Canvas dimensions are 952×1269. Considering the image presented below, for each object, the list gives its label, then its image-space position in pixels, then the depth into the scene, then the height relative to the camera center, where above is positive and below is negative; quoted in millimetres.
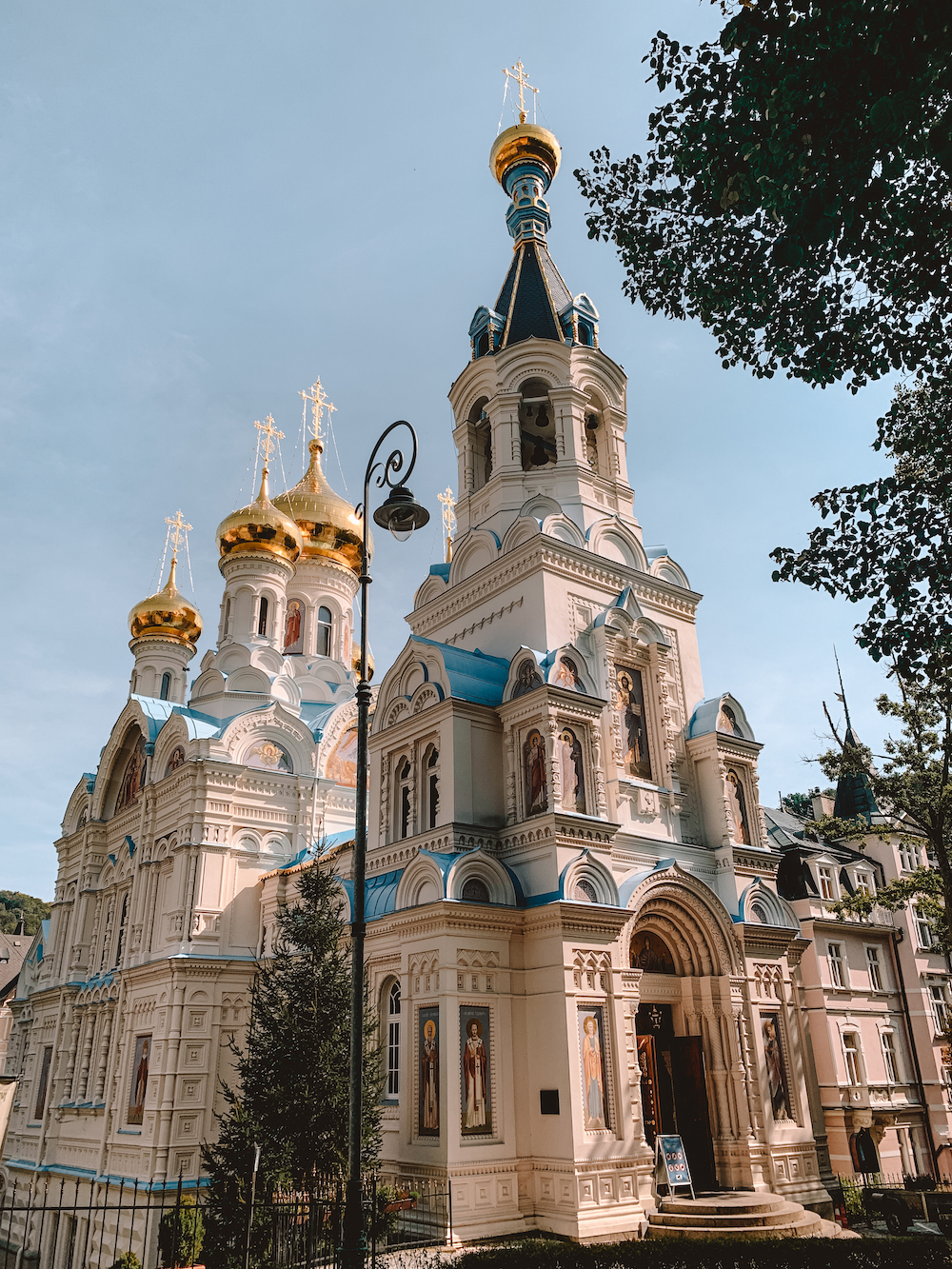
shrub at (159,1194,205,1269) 13422 -2084
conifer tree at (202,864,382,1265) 10305 -18
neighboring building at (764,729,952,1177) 21391 +1179
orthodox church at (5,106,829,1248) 12406 +3294
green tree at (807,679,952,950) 16156 +4590
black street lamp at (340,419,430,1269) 6785 +1661
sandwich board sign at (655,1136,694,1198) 12609 -1119
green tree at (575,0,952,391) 5738 +5797
